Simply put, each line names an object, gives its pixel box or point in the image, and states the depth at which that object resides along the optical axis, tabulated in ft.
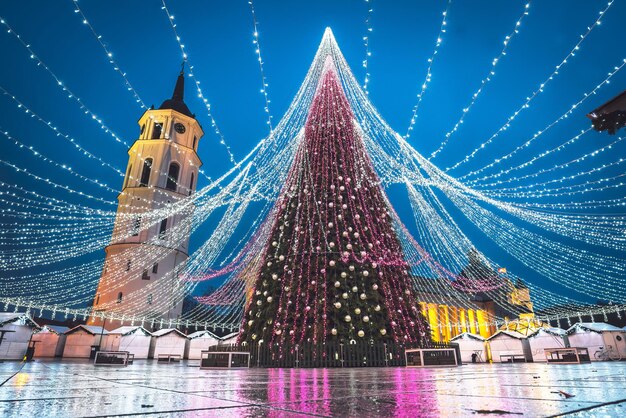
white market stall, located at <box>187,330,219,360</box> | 66.23
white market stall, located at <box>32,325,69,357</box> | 74.29
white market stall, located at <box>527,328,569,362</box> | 57.77
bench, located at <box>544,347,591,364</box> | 32.26
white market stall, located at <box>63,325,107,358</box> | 71.87
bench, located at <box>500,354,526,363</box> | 56.64
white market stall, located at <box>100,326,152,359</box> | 68.08
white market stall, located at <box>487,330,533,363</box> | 59.88
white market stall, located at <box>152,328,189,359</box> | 65.82
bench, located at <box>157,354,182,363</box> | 56.43
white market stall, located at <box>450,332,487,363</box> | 62.18
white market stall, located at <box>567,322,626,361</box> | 55.52
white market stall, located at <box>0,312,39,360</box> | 46.09
